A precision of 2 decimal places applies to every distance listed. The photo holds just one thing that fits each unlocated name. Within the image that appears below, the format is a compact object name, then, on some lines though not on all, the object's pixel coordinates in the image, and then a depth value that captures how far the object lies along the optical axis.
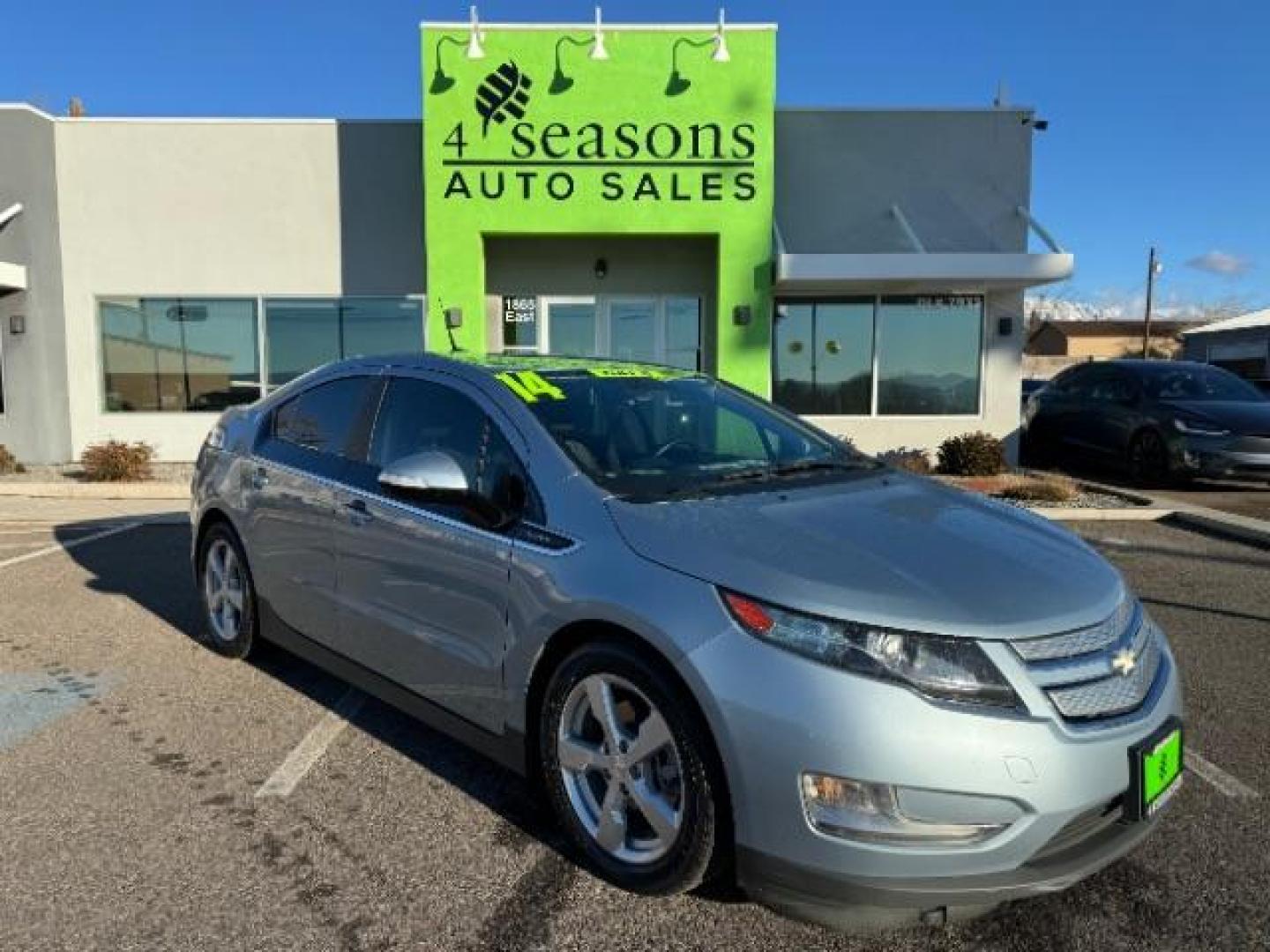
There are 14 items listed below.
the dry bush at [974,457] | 12.50
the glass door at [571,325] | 14.16
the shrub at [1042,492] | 10.74
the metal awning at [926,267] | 12.36
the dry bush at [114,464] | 12.08
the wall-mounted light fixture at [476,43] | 12.31
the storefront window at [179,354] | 14.11
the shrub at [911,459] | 12.75
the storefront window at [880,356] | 13.91
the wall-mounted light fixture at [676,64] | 12.47
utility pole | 53.59
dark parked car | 12.04
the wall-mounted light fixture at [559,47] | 12.41
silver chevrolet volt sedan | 2.36
